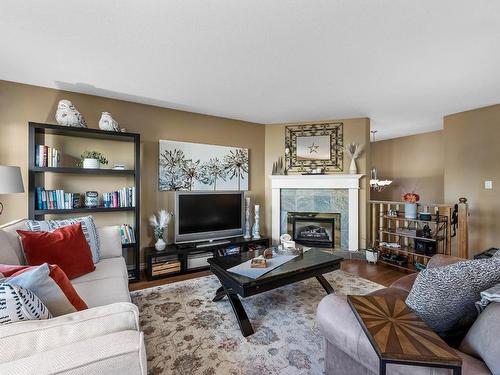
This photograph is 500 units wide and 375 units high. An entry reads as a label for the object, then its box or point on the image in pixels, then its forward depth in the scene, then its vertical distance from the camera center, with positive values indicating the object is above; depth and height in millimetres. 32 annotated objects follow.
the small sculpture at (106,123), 2926 +820
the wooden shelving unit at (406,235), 3281 -675
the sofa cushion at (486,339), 884 -596
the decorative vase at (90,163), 2859 +317
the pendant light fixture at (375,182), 4828 +133
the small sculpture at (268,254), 2534 -690
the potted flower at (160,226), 3248 -502
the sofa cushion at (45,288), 974 -410
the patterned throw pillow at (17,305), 799 -397
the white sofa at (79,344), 687 -487
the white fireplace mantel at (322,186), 4051 +48
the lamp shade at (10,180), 2115 +89
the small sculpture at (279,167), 4424 +404
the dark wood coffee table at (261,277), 1961 -768
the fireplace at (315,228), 4234 -713
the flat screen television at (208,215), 3400 -386
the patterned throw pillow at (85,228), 2037 -328
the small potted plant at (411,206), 3436 -249
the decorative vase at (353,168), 4038 +350
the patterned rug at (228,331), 1614 -1160
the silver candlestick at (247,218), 4008 -486
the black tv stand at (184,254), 3092 -891
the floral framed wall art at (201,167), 3615 +365
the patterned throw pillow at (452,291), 1074 -464
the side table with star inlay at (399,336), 818 -572
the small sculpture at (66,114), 2699 +849
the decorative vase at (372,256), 3742 -1045
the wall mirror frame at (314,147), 4230 +752
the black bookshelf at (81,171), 2566 +216
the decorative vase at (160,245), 3238 -745
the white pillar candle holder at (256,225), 3951 -594
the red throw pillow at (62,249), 1768 -458
